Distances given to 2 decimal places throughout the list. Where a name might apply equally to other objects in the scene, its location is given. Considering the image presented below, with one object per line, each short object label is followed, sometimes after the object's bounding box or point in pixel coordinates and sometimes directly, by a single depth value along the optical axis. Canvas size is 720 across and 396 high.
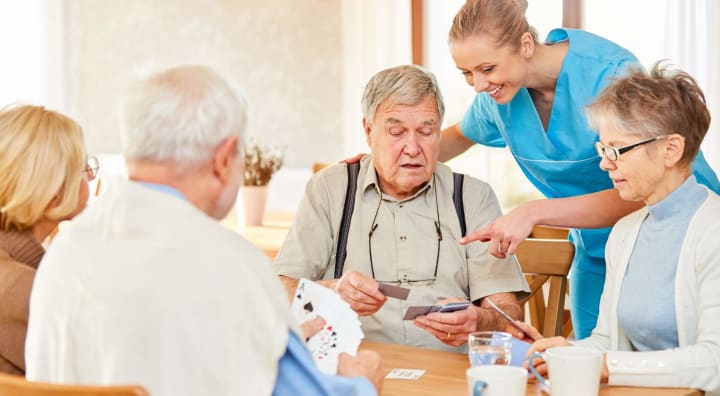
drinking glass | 1.88
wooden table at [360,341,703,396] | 1.83
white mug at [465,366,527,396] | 1.63
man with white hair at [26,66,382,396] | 1.37
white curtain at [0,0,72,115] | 5.96
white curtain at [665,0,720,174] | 4.21
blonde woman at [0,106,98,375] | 2.04
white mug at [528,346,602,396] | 1.70
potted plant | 4.61
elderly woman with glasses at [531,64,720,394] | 1.98
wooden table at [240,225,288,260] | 4.05
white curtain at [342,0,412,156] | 5.28
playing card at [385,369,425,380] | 2.01
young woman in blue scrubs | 2.42
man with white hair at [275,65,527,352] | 2.53
